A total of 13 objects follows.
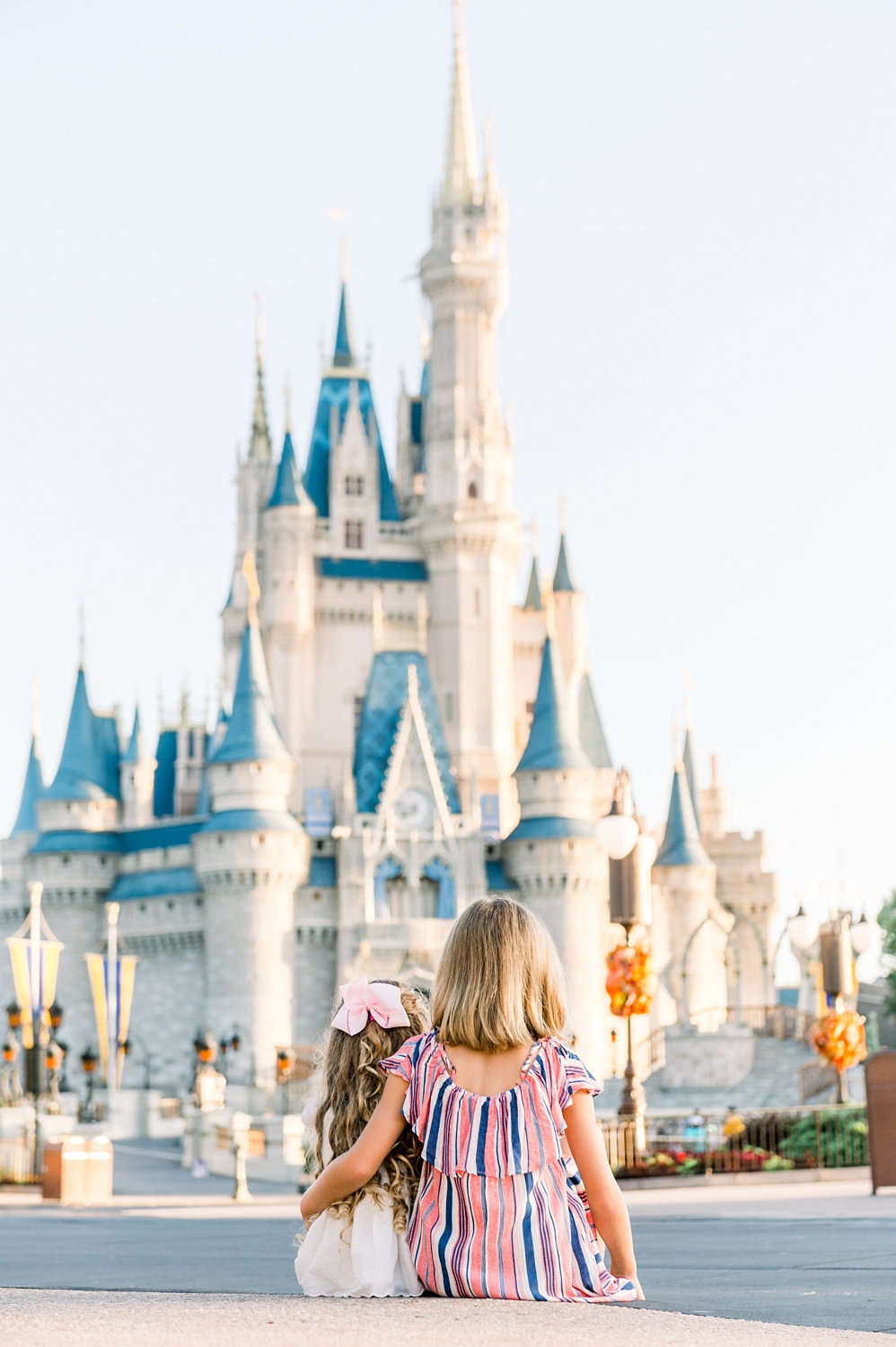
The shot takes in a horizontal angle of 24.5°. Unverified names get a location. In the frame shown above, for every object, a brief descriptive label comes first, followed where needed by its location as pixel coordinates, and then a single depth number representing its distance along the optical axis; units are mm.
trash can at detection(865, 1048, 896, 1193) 18047
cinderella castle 63562
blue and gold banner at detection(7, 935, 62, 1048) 39469
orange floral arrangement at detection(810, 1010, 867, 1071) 28169
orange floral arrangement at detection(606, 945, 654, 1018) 24125
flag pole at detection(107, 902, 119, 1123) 46656
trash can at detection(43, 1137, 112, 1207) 26344
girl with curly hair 6488
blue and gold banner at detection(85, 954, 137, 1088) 48594
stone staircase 54344
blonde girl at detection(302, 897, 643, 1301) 6113
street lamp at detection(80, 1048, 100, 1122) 48219
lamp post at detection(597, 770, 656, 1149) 20781
